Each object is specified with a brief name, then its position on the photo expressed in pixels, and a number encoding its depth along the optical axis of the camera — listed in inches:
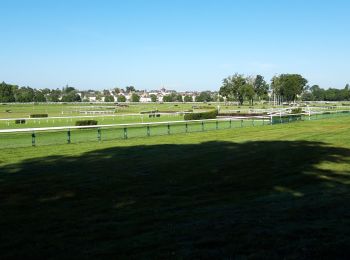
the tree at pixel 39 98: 7116.1
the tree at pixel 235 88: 3932.1
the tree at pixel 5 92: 6085.6
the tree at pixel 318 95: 7072.8
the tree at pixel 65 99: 7785.4
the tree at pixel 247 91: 3868.1
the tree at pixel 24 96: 6796.3
